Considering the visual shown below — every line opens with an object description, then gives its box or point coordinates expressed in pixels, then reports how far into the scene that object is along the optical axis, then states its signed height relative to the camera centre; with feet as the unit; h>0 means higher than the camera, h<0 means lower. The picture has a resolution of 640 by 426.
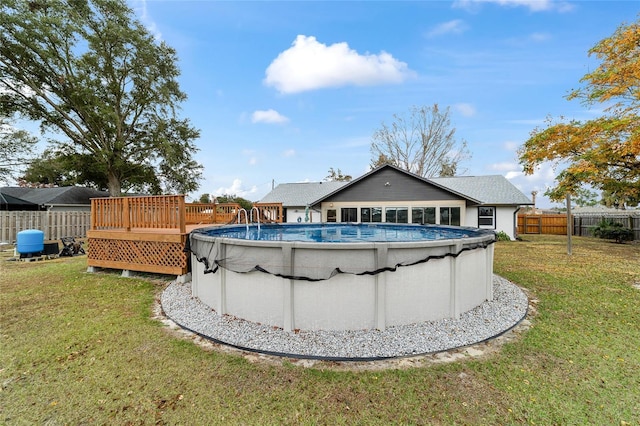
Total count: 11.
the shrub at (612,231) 51.82 -3.48
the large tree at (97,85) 53.62 +26.54
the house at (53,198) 59.62 +2.98
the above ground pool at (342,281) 12.44 -3.14
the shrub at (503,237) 53.11 -4.50
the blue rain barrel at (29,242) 33.04 -3.38
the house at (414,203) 52.60 +1.79
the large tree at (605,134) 37.96 +11.04
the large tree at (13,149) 64.23 +14.41
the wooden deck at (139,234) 22.04 -1.79
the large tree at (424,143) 90.84 +22.46
